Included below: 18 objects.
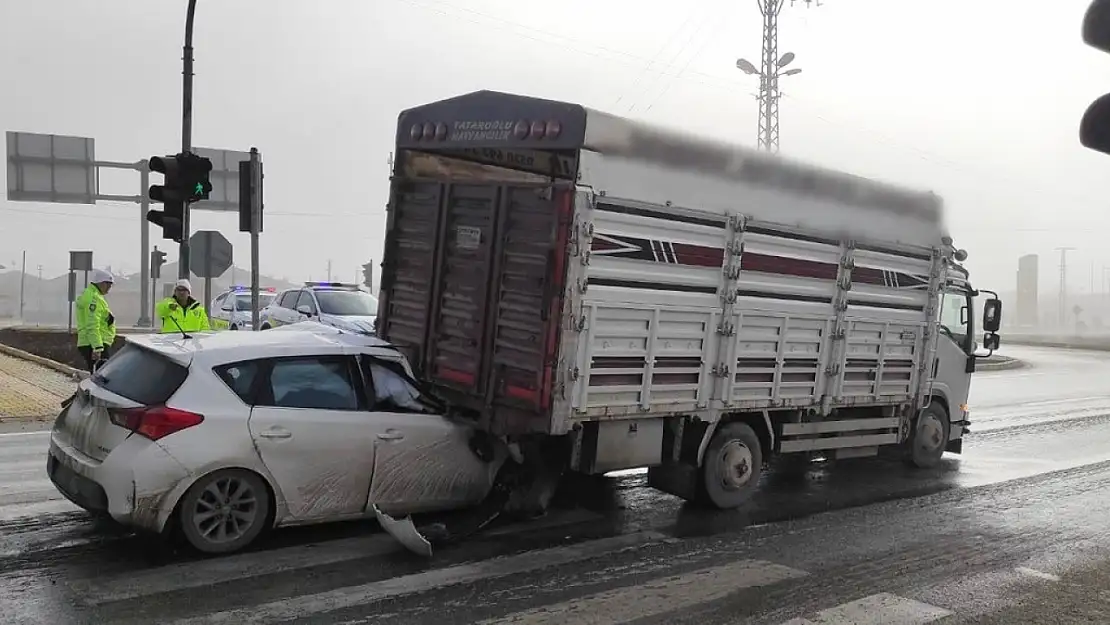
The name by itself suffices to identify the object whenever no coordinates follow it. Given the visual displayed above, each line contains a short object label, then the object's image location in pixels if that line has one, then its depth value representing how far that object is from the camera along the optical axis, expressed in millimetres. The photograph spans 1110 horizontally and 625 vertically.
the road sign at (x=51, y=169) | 27969
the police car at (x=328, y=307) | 18484
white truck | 6734
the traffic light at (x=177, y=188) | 11969
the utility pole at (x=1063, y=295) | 101312
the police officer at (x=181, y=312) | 10633
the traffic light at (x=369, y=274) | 28292
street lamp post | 35875
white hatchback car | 5703
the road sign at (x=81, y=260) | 21152
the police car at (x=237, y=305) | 23094
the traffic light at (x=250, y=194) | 11148
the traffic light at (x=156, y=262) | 25000
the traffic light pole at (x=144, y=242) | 31708
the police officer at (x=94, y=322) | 12562
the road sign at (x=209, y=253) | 13789
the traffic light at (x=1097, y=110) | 2688
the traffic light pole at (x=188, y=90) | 13391
